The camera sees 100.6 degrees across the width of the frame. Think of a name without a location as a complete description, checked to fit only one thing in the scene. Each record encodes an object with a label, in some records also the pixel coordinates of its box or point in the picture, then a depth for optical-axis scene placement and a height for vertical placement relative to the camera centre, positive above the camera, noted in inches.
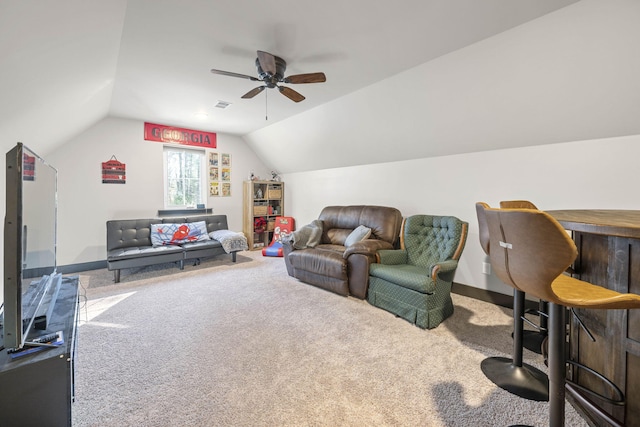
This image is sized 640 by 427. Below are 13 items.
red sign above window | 197.5 +61.6
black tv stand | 45.0 -30.6
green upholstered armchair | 99.0 -24.9
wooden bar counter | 44.5 -19.5
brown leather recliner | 125.4 -20.6
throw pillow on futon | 181.2 -14.1
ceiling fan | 94.1 +53.6
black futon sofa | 153.8 -22.1
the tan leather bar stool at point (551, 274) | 38.9 -10.2
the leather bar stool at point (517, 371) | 65.3 -43.1
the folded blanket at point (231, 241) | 185.6 -19.4
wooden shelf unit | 236.4 +4.6
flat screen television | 46.8 -7.3
